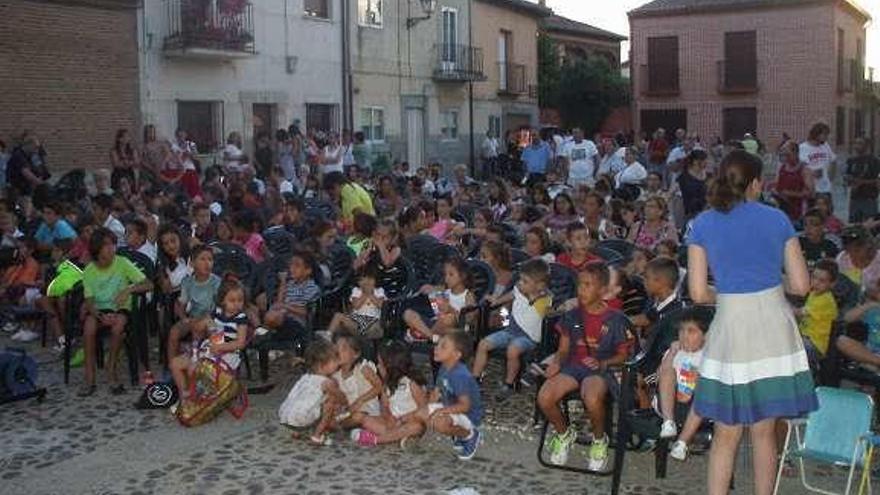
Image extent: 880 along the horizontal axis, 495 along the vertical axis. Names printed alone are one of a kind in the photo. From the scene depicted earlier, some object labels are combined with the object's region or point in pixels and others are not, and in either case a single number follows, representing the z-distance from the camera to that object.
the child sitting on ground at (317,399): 6.05
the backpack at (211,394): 6.44
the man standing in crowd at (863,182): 12.72
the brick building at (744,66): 37.03
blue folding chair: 4.56
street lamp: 26.30
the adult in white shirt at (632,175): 14.73
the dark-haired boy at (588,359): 5.43
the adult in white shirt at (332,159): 18.17
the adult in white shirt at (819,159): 12.78
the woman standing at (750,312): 4.15
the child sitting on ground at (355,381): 6.11
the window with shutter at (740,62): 37.59
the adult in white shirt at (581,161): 16.83
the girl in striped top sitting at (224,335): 6.71
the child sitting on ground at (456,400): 5.70
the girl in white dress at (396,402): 5.93
